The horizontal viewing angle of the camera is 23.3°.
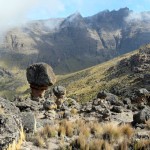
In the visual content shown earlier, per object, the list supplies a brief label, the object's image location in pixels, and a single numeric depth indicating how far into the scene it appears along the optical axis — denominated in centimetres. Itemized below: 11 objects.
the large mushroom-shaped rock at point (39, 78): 4372
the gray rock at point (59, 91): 4666
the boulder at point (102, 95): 4488
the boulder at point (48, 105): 3428
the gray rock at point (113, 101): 3975
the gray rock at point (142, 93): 4548
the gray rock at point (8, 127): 1442
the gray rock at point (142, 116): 2349
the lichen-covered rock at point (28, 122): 1966
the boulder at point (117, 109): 3334
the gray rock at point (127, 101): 4181
